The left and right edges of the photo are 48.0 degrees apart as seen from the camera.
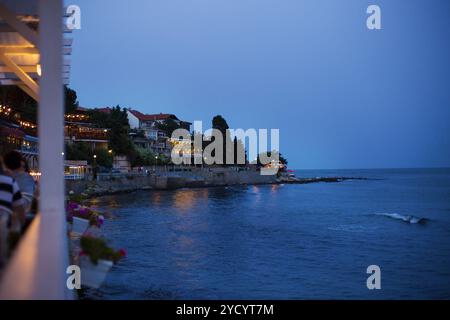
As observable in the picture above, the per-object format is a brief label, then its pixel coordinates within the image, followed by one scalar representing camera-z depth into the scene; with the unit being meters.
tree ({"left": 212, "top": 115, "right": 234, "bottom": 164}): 108.69
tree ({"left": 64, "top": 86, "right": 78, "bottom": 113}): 72.89
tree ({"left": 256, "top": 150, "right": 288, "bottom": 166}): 148.12
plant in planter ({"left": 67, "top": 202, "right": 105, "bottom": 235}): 9.22
